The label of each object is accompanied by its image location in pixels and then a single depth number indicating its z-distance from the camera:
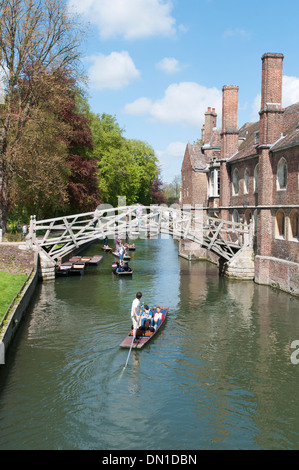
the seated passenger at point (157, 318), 14.89
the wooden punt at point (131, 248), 39.83
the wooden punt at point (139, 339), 13.12
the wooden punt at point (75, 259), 28.74
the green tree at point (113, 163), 46.91
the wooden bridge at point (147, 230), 23.84
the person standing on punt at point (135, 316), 13.60
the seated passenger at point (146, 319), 14.39
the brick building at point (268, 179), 19.94
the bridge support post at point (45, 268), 24.08
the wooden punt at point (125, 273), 25.70
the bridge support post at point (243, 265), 24.00
